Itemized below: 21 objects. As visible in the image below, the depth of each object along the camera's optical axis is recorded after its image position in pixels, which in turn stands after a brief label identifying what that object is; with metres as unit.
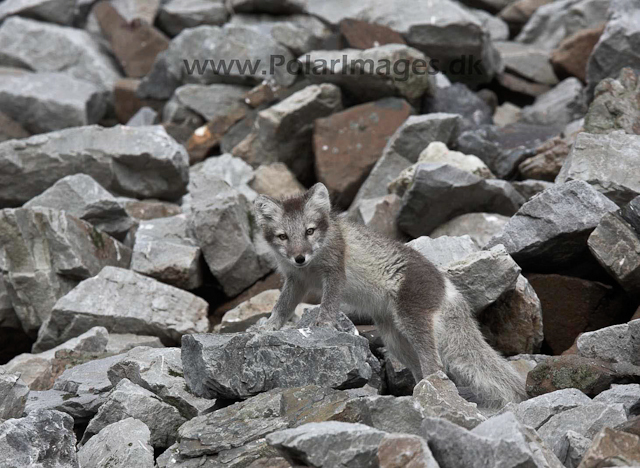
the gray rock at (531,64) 28.80
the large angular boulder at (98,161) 21.52
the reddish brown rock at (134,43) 31.39
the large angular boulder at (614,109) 18.86
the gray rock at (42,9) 31.77
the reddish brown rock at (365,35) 26.72
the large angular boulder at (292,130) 23.95
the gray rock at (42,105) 27.33
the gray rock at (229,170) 23.03
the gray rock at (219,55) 27.25
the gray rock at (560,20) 29.94
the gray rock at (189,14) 31.33
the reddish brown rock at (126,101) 29.73
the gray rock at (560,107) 25.16
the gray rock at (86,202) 19.28
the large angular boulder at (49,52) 30.81
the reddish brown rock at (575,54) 26.97
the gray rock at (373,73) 23.78
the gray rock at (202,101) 27.12
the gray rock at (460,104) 25.12
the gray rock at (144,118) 27.47
